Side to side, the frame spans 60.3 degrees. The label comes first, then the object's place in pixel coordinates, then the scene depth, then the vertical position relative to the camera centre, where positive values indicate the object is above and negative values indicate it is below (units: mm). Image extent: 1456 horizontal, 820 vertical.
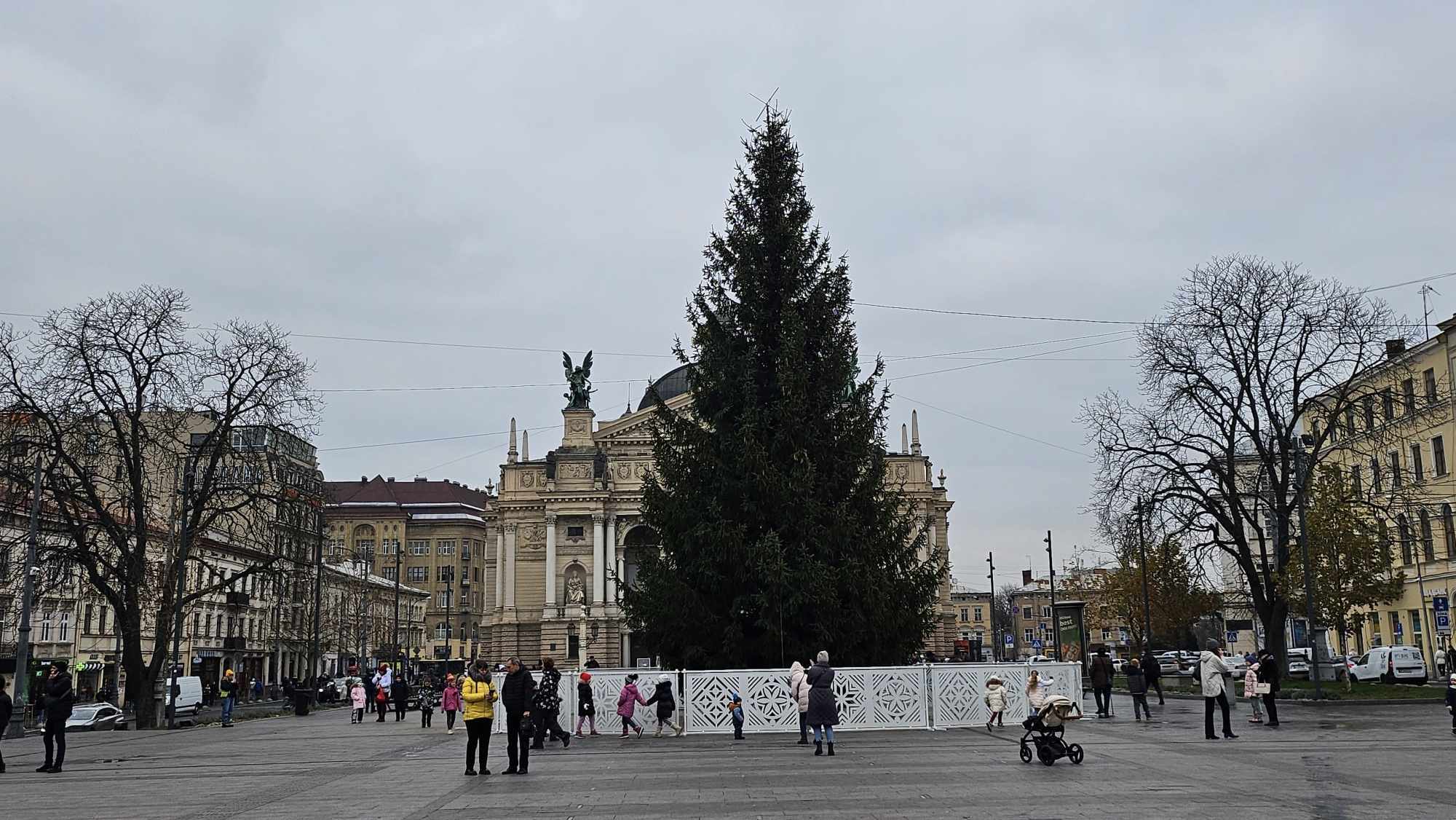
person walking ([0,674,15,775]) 21297 -1110
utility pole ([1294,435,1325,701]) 34938 +1037
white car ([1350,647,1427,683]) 44844 -1989
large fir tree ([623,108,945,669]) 27969 +3276
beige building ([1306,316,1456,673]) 48281 +5600
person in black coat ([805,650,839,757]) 20531 -1396
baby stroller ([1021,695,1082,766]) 17594 -1555
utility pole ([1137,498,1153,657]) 41906 +2320
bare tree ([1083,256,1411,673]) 39562 +6450
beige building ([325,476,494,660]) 132500 +9280
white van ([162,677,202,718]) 48219 -2151
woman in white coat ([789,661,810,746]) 22339 -1193
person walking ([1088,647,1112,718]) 30031 -1397
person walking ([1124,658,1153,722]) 29344 -1613
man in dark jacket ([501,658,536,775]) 17703 -1038
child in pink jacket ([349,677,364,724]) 39281 -2025
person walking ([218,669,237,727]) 39031 -1759
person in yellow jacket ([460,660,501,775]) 17341 -1011
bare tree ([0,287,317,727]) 36375 +5755
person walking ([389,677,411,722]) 41469 -2082
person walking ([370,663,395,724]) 39781 -1714
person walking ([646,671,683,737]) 25688 -1493
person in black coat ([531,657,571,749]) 23844 -1470
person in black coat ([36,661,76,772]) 20656 -1106
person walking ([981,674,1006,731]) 23344 -1419
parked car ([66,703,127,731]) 41000 -2540
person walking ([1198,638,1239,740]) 21859 -1079
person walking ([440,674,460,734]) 31703 -1737
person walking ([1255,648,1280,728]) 25859 -1379
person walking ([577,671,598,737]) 26422 -1488
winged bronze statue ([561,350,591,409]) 103312 +19706
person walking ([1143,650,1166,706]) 33438 -1399
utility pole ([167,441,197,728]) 37875 +2416
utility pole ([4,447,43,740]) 33094 +93
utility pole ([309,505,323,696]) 45250 +1849
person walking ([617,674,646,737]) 26188 -1526
